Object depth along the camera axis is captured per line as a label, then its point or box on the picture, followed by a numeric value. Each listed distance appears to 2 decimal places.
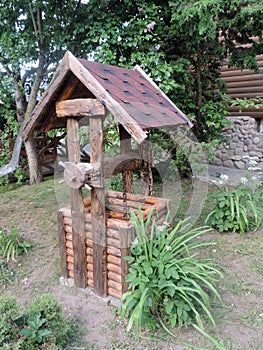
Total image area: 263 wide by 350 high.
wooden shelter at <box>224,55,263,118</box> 7.16
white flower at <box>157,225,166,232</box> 2.62
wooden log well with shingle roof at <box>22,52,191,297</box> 2.36
